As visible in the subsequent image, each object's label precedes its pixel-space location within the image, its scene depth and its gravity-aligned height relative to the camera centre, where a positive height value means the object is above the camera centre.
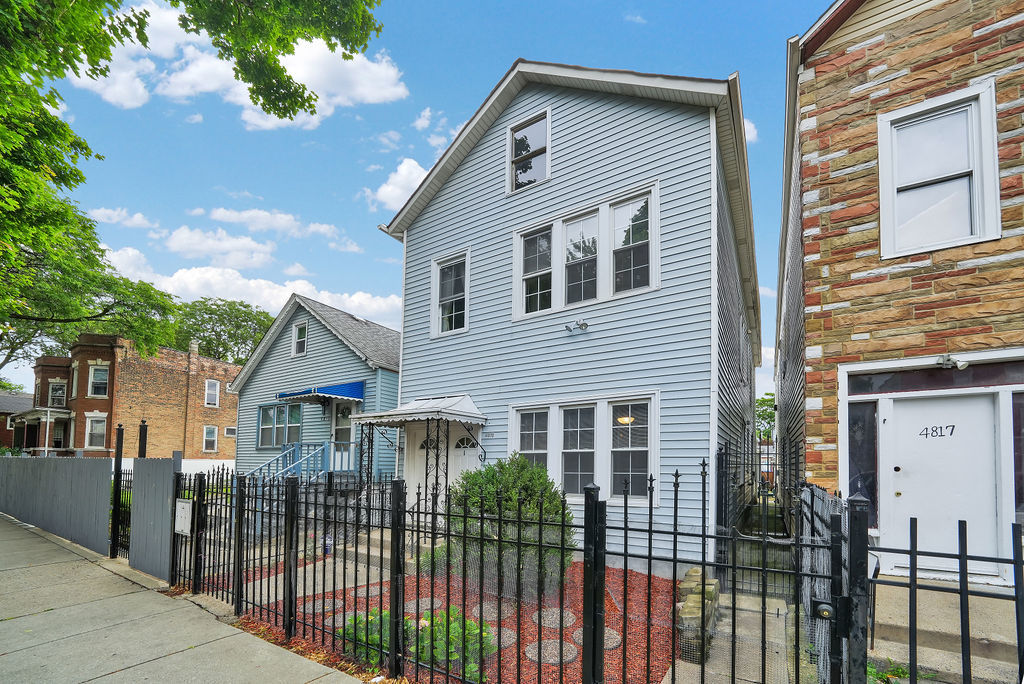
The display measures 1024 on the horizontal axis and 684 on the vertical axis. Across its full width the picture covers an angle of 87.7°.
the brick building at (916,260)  5.66 +1.56
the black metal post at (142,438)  8.57 -0.94
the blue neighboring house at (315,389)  15.00 -0.12
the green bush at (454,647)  4.23 -2.30
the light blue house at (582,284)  8.51 +2.01
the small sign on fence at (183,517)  6.98 -1.78
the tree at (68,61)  7.91 +5.32
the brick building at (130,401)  28.66 -1.08
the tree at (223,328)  41.50 +4.39
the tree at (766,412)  41.78 -1.55
